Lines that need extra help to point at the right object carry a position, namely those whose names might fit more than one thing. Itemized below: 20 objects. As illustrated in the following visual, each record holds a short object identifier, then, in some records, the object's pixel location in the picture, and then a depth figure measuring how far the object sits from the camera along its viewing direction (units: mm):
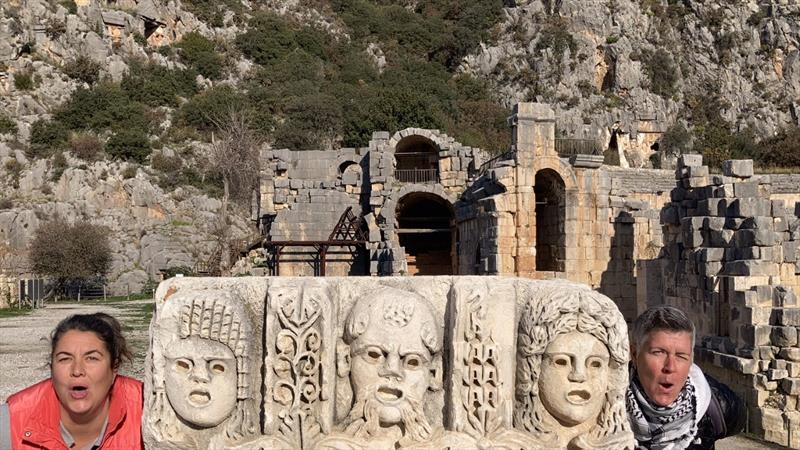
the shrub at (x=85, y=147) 41312
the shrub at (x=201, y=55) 50625
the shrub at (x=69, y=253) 32719
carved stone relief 4215
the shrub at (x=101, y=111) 44375
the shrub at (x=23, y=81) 44375
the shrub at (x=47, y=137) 41719
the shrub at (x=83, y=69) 46875
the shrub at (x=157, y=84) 47406
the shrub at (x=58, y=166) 39250
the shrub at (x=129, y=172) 39475
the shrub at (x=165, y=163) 41750
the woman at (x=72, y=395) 3697
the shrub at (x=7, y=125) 42344
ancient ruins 10375
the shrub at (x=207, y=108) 46469
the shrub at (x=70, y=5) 48156
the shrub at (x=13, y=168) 39341
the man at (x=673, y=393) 3830
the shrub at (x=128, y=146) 41938
